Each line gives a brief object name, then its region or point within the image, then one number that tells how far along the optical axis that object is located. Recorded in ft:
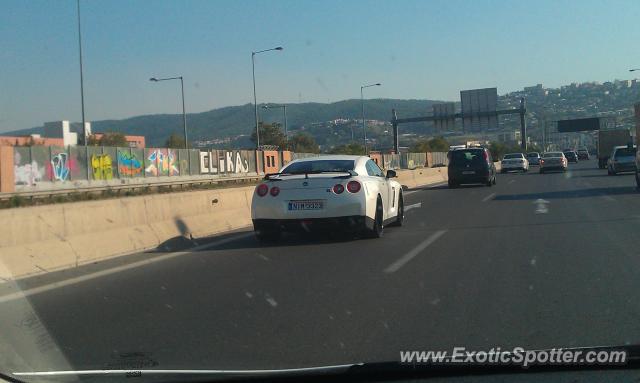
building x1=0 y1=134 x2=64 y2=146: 206.10
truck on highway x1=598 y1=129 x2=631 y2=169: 185.26
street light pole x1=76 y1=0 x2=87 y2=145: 124.57
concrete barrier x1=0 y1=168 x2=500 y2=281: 31.65
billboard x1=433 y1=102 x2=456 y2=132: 230.89
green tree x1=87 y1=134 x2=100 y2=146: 266.71
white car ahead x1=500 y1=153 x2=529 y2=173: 186.60
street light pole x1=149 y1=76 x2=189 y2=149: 190.02
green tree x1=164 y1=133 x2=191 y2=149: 292.30
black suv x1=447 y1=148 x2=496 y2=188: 109.50
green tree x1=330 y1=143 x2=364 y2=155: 232.96
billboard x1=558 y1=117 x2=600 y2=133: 354.33
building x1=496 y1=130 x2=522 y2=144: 585.22
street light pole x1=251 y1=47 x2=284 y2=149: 171.63
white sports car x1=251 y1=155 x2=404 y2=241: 39.40
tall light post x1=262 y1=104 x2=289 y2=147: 224.12
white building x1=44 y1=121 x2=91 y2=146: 270.26
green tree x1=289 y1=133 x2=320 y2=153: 312.71
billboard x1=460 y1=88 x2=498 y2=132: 225.76
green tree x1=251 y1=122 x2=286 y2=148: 304.32
